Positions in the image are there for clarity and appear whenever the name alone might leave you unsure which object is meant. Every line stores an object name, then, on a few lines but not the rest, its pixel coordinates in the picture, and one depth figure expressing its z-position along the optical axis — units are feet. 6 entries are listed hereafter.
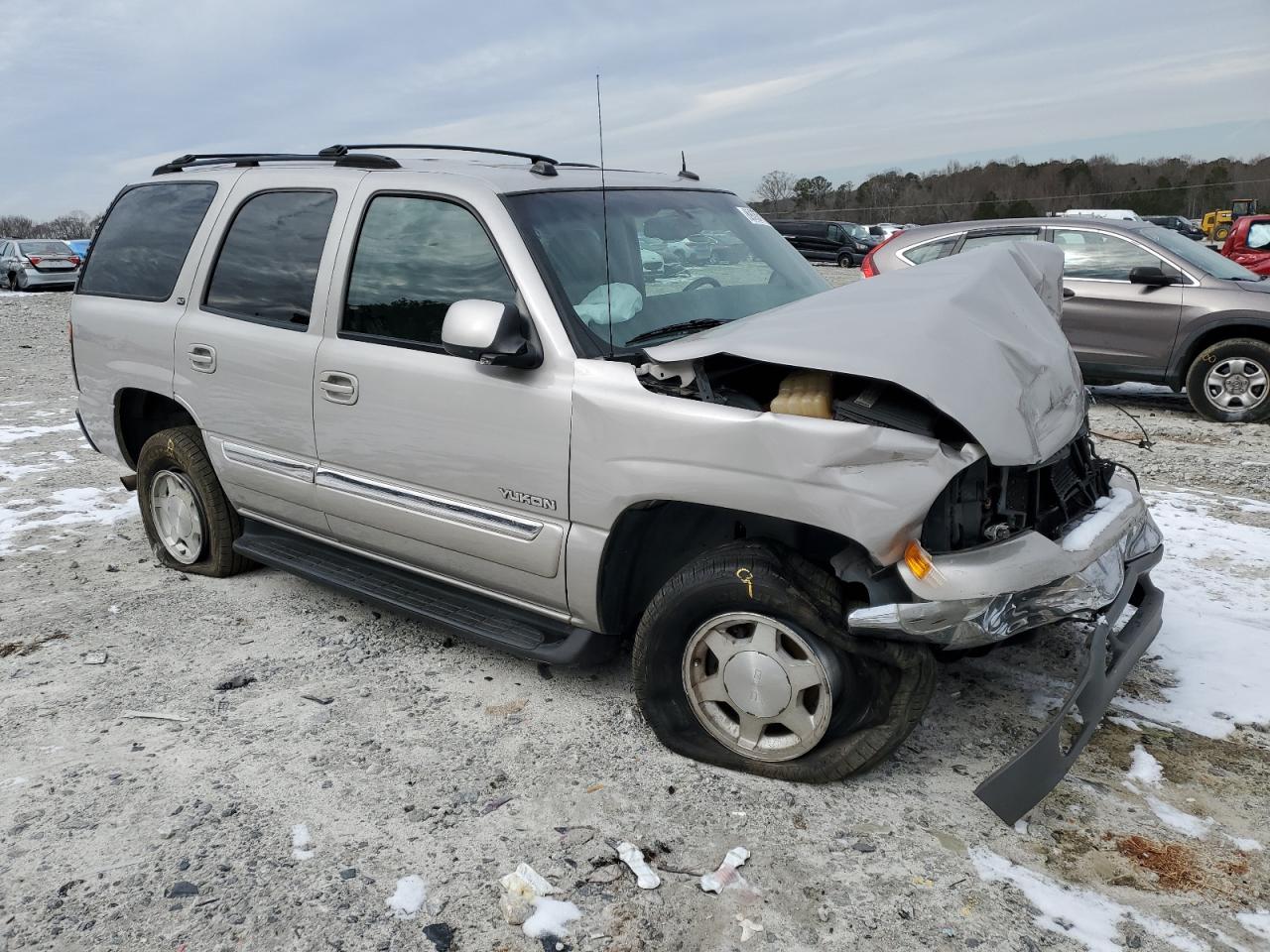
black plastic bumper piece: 8.86
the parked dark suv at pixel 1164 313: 26.84
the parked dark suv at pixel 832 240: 107.24
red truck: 39.22
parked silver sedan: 85.97
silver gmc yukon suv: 8.99
